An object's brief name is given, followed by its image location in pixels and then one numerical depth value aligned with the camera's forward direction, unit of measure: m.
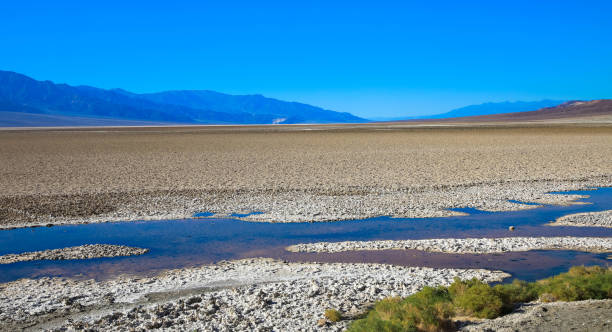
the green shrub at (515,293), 7.65
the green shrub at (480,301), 7.34
